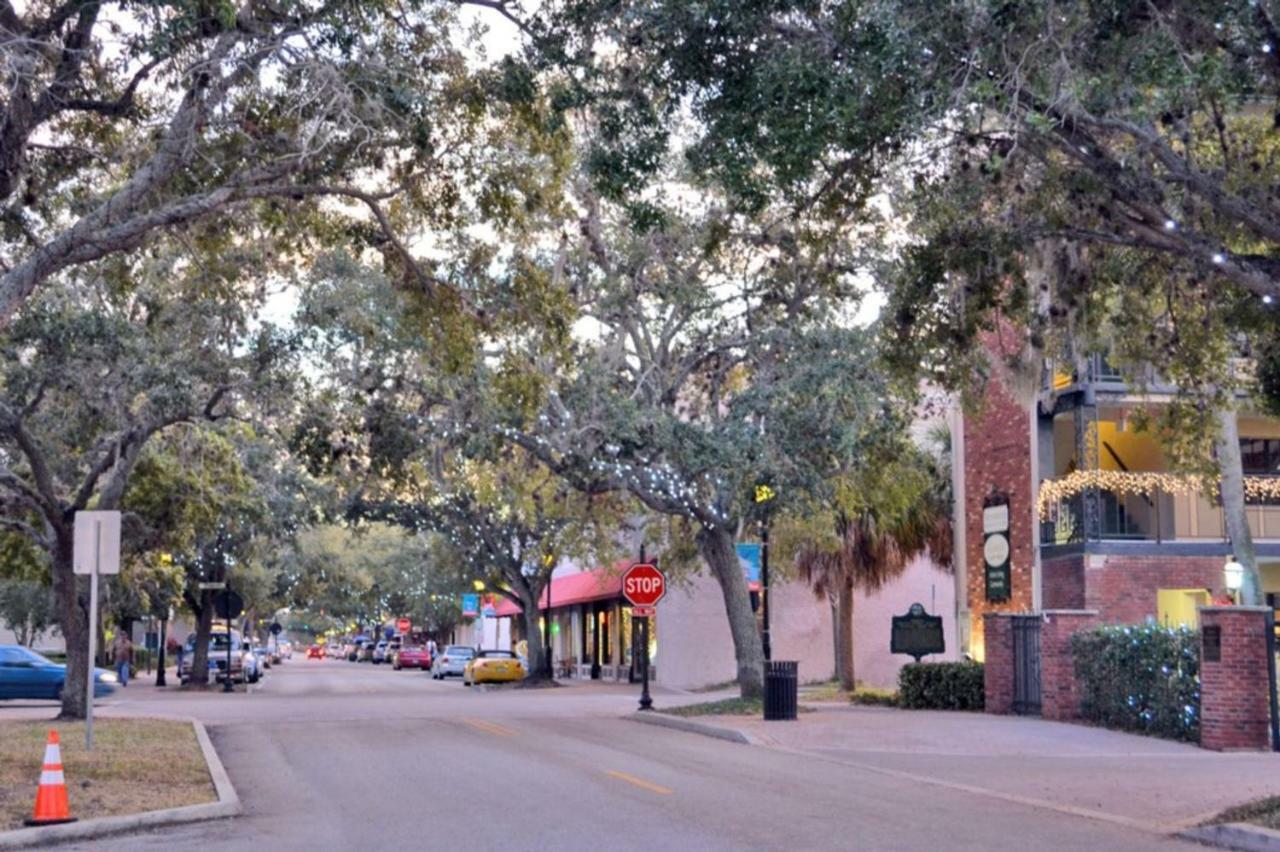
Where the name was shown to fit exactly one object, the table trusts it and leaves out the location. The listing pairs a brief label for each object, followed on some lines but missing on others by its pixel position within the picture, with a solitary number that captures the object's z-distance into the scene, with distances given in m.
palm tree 30.53
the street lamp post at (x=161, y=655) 49.47
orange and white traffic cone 12.02
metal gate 25.31
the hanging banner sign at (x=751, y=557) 29.56
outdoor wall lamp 24.56
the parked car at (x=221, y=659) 49.19
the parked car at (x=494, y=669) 50.28
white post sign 17.86
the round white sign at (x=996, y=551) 32.25
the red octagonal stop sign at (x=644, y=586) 28.78
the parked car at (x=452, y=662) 59.50
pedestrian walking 47.53
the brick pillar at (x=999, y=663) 25.94
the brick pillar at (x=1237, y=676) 18.66
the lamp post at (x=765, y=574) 27.44
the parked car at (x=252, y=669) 52.46
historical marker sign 30.42
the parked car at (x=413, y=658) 78.81
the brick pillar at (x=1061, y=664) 23.94
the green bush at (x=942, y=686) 27.73
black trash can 25.12
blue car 34.53
